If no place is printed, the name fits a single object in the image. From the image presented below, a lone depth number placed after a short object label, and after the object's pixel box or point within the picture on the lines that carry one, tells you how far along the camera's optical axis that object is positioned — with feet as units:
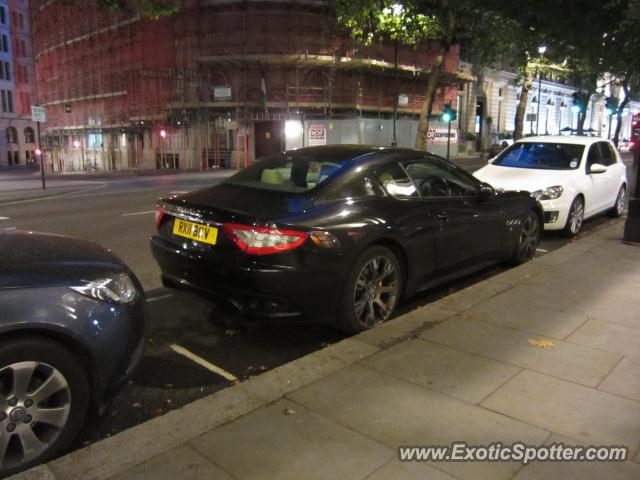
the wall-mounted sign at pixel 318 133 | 98.84
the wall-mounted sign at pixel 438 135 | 112.16
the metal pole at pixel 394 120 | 97.27
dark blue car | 8.55
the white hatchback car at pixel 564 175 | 28.25
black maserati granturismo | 13.44
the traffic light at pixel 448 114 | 73.41
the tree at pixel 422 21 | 65.51
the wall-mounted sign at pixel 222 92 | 104.01
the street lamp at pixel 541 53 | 86.56
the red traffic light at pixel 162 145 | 114.17
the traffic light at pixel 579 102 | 109.73
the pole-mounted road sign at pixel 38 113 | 60.34
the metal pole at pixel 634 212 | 25.80
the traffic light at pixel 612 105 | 117.60
